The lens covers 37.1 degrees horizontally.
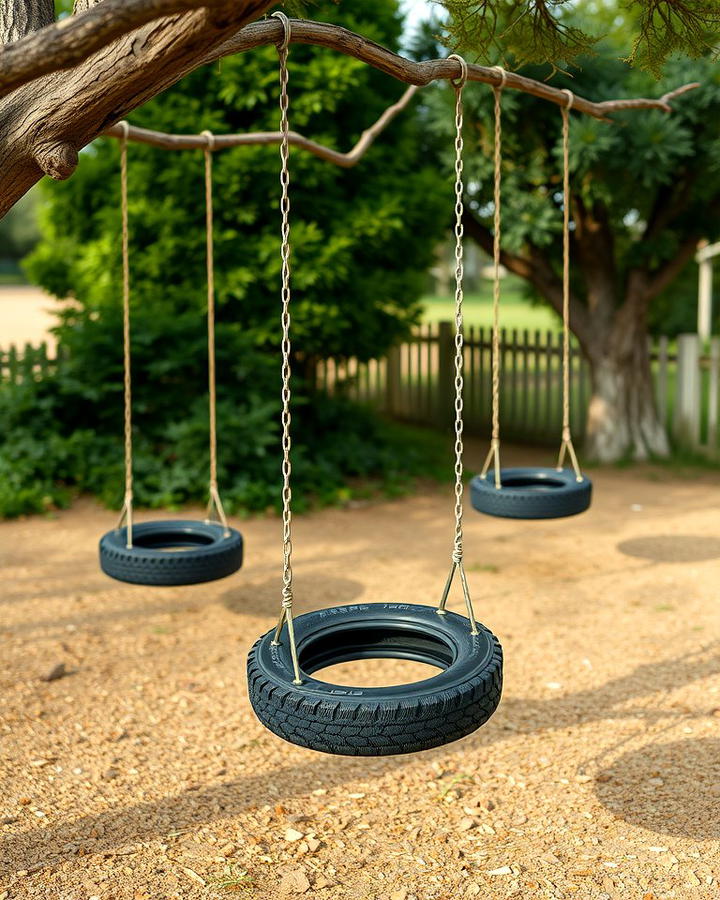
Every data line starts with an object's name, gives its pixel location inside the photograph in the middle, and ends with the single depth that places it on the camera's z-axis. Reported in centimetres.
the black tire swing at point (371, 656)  291
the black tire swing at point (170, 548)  500
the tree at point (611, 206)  959
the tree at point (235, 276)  938
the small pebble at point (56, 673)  553
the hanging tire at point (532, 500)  529
